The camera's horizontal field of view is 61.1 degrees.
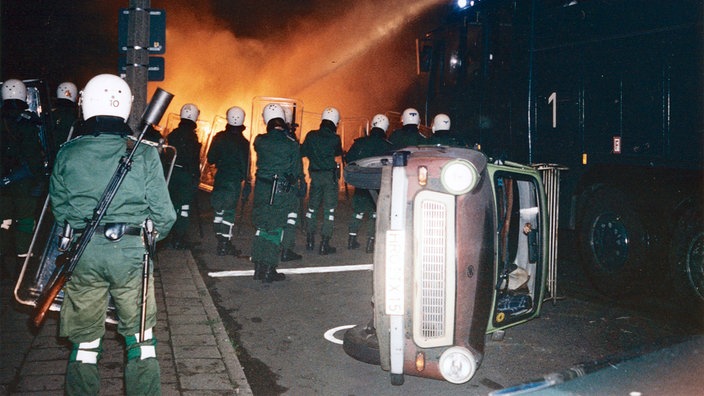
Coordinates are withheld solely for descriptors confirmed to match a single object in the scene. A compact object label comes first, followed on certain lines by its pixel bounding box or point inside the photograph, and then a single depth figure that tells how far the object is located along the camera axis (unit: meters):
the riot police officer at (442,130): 8.58
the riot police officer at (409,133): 9.60
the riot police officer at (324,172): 9.00
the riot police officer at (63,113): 7.95
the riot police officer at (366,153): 9.17
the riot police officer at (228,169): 8.84
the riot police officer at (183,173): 8.86
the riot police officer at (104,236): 3.35
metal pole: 6.31
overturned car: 3.59
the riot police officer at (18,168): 6.46
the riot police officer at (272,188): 7.11
